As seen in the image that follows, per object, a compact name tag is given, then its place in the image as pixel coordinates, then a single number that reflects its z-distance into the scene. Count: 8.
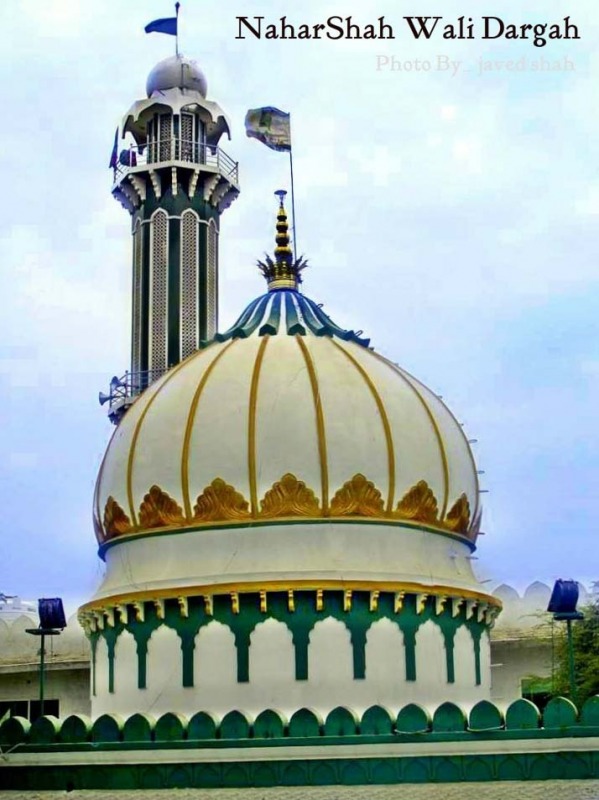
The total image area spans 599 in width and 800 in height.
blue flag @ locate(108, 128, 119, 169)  44.31
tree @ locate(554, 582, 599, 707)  34.28
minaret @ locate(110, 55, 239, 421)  42.25
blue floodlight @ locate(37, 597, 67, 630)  26.30
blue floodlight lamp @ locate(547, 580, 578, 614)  24.53
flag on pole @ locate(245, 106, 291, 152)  34.34
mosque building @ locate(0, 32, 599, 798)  22.62
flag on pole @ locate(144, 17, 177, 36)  46.06
